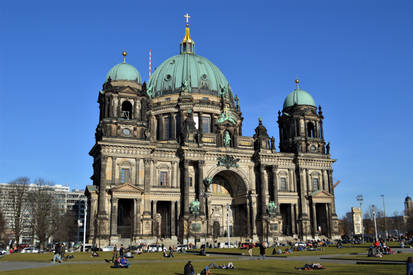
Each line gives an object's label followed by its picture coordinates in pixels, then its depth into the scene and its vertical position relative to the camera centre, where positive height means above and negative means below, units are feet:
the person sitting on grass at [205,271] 77.41 -9.57
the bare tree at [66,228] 314.30 -6.23
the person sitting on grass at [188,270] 75.72 -9.05
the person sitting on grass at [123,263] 95.25 -9.66
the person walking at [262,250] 125.49 -9.56
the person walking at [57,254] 114.21 -8.89
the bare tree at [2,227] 290.35 -3.78
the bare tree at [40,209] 240.73 +6.54
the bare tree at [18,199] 235.40 +12.46
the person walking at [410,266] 62.03 -7.39
